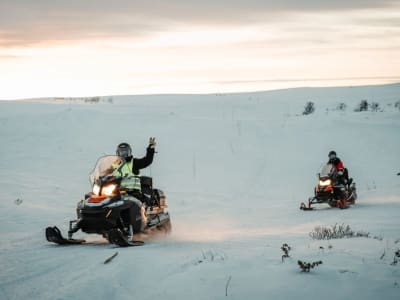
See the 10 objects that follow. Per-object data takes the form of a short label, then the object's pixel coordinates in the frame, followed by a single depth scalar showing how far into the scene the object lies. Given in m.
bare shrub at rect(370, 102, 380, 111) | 45.84
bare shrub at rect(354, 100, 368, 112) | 47.24
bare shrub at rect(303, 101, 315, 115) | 46.57
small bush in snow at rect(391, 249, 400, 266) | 7.80
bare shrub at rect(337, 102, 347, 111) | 49.05
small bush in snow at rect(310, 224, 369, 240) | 10.62
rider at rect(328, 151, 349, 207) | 18.33
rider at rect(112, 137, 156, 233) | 11.53
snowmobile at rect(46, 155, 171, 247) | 10.88
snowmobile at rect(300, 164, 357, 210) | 18.41
